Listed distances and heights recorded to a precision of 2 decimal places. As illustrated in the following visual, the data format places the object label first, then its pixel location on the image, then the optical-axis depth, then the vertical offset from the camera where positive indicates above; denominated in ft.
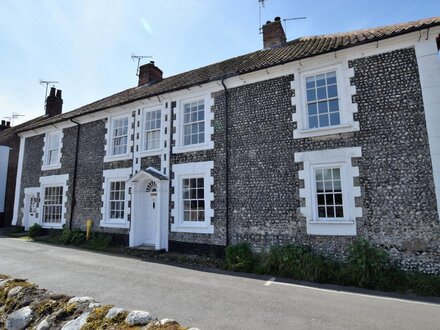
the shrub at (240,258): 29.86 -5.04
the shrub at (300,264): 26.18 -5.13
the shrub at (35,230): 52.37 -3.38
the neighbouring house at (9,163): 70.95 +12.49
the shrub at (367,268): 24.20 -5.03
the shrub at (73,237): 45.83 -4.12
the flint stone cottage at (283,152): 26.68 +6.80
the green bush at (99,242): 42.80 -4.62
